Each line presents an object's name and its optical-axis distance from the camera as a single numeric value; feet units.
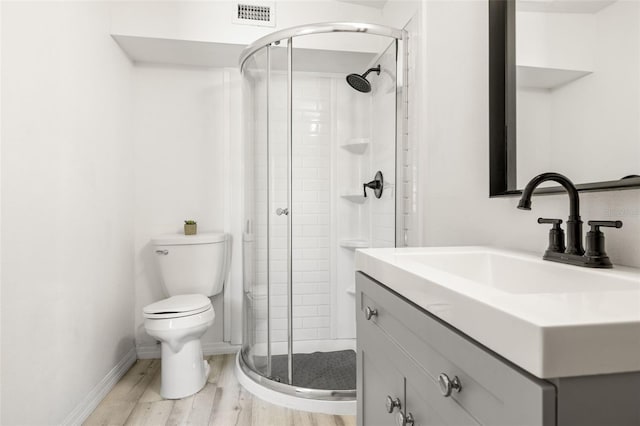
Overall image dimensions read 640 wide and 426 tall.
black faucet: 2.63
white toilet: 6.57
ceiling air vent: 7.64
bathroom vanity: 1.31
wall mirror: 2.77
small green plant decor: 8.18
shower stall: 6.27
